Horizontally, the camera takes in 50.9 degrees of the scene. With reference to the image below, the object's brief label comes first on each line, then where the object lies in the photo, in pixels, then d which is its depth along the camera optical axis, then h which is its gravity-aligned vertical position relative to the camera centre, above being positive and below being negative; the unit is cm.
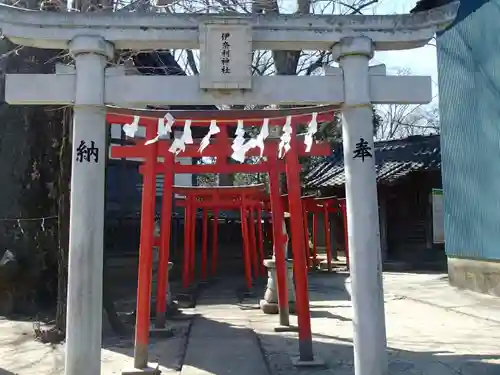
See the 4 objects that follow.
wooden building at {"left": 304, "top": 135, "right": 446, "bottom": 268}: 1862 +156
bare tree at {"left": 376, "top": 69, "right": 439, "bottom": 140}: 3947 +912
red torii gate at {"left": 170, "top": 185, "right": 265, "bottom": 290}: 1387 +114
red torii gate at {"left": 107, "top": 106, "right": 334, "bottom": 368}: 554 +91
